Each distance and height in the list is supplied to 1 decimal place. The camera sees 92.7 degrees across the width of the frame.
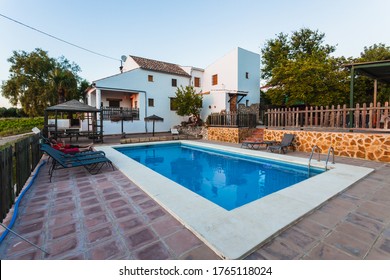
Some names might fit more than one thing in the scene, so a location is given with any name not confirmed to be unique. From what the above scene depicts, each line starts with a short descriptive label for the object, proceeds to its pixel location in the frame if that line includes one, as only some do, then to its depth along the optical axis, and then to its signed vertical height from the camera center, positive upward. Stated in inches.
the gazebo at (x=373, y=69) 299.2 +103.2
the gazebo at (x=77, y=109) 419.2 +42.0
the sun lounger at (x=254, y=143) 375.7 -38.9
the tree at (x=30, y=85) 1064.8 +249.9
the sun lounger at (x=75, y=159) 207.3 -38.4
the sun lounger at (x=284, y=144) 341.4 -32.5
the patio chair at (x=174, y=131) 697.6 -15.8
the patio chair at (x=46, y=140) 313.3 -22.4
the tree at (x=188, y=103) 717.9 +94.8
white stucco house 728.3 +162.7
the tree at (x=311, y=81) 611.8 +155.4
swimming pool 93.7 -55.9
